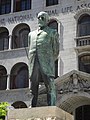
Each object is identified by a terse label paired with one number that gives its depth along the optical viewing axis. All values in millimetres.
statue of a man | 8086
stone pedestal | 7602
